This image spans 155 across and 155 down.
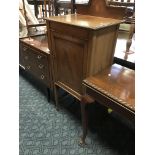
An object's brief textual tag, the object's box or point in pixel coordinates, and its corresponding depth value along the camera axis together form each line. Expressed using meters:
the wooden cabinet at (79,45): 1.16
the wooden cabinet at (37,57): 1.75
